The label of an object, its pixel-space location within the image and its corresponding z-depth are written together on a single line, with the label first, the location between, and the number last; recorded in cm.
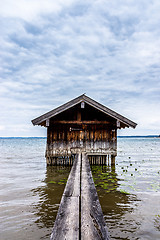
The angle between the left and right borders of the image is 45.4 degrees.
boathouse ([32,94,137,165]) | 1357
